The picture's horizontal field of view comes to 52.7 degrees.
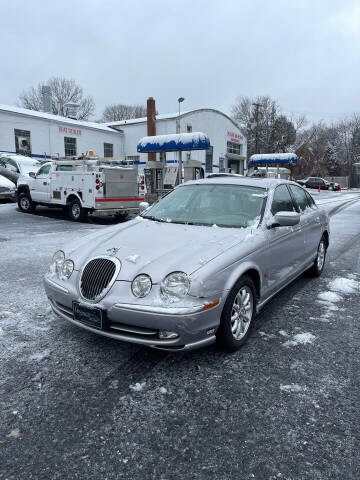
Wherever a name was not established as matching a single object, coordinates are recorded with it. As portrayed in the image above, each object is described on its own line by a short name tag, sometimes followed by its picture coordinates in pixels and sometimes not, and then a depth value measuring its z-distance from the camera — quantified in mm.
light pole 17303
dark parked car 43812
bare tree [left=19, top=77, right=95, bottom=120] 53500
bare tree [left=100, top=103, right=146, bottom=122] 66250
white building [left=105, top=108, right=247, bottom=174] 28656
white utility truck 11383
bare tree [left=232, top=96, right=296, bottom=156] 63422
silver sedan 2826
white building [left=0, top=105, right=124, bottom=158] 23078
